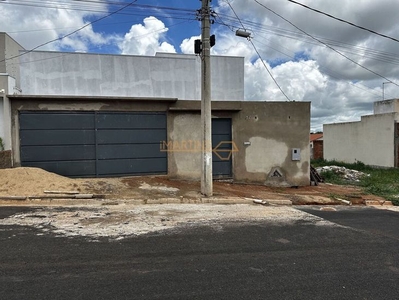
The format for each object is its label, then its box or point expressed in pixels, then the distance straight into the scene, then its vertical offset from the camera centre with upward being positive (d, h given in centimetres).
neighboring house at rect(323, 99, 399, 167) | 2450 +16
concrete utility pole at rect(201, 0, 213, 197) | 999 +128
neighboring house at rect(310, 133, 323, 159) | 3587 -96
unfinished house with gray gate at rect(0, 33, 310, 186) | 1143 +26
